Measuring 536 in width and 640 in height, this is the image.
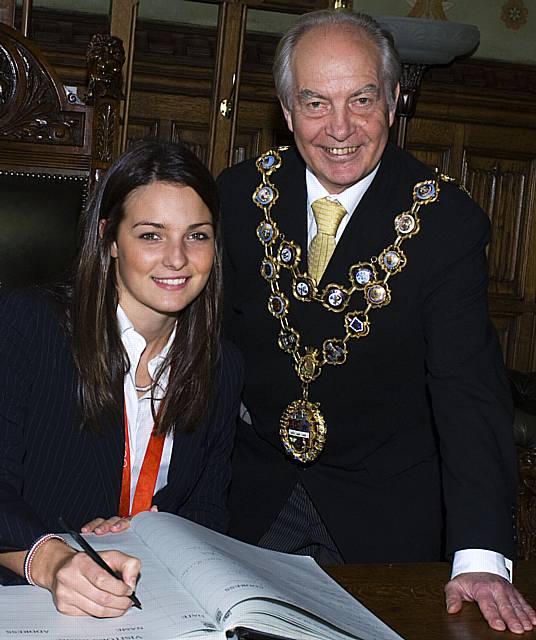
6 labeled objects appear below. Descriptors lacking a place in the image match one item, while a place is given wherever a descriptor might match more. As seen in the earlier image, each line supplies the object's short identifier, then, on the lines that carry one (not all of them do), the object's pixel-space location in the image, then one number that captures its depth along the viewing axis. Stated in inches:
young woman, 74.2
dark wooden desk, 56.5
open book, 48.3
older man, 76.1
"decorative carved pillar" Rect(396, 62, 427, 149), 184.9
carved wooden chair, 118.6
